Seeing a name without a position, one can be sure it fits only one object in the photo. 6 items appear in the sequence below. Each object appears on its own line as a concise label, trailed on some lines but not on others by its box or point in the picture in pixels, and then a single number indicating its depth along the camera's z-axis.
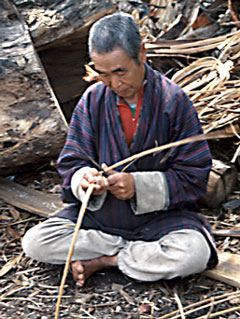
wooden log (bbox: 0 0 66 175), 2.75
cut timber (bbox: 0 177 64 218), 2.92
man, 2.16
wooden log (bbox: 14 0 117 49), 3.09
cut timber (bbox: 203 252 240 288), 2.24
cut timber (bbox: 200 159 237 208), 2.85
